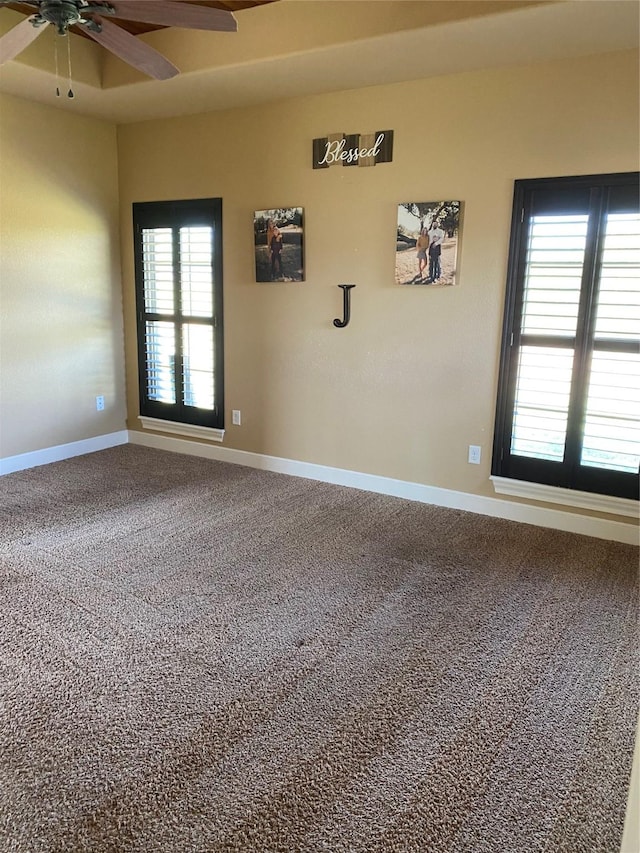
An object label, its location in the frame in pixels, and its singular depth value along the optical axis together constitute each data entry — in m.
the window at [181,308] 4.73
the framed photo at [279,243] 4.28
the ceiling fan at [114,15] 2.23
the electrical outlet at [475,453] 3.88
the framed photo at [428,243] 3.73
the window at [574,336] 3.26
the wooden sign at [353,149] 3.87
